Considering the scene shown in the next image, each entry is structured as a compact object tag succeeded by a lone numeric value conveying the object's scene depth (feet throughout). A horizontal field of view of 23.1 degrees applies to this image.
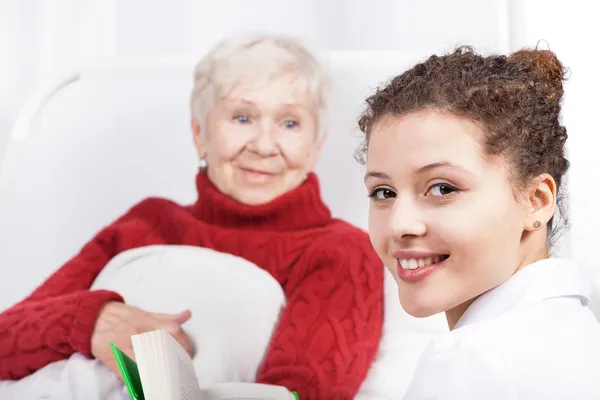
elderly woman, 5.82
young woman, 4.73
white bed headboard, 6.27
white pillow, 5.86
